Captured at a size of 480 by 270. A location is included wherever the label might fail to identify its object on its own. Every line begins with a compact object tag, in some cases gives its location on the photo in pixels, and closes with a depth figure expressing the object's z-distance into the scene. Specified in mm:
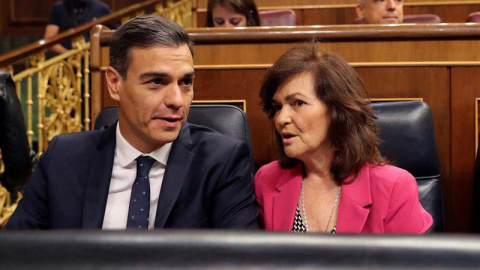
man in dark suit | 1328
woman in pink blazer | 1431
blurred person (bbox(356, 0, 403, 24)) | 3102
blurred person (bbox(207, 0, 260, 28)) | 3020
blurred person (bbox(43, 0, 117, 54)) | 4746
